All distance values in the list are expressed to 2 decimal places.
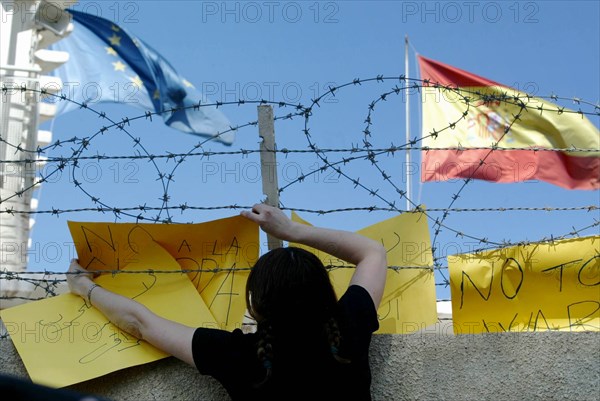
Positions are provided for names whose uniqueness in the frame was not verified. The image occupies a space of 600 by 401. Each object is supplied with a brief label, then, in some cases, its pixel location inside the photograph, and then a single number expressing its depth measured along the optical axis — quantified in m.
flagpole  17.13
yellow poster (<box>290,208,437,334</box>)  3.60
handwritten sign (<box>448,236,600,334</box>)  3.57
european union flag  18.08
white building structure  18.39
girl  2.76
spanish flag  14.05
